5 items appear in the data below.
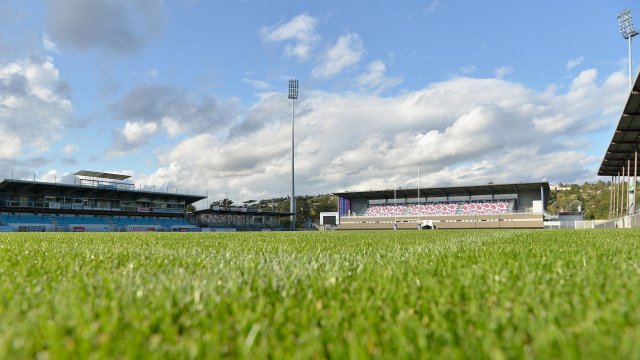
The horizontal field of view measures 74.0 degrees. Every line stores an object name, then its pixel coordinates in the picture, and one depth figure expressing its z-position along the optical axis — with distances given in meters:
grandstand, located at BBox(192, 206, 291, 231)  58.84
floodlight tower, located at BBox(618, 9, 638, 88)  39.42
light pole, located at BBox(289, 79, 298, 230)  59.53
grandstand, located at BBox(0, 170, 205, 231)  44.56
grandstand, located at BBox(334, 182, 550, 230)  57.75
